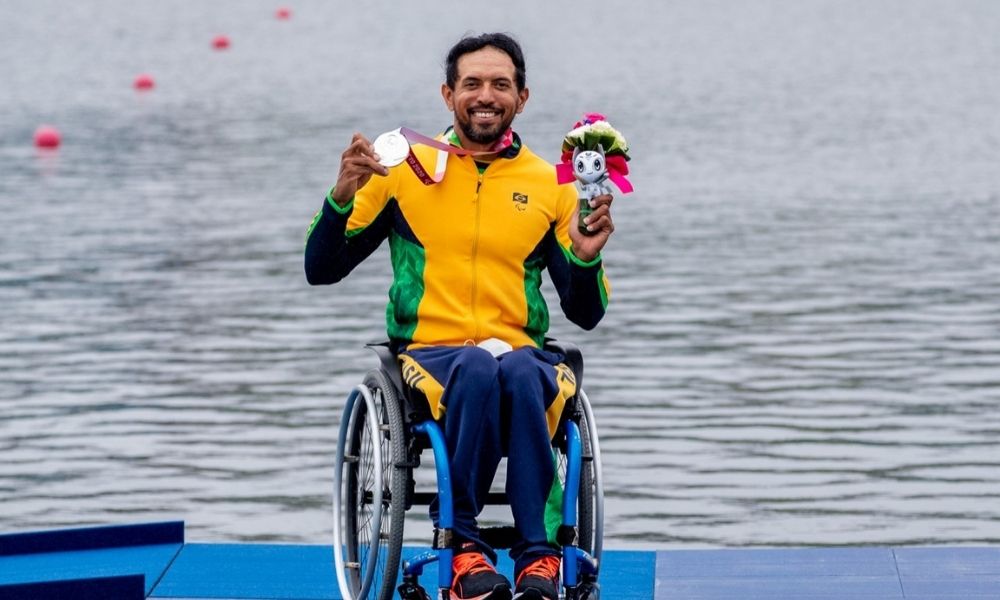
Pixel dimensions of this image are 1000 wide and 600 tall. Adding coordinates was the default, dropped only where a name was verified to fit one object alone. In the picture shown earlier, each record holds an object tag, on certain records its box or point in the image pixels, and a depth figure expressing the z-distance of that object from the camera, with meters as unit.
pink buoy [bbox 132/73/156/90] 52.22
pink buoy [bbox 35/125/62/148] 38.37
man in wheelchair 9.43
